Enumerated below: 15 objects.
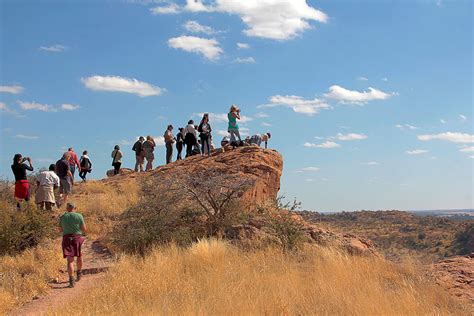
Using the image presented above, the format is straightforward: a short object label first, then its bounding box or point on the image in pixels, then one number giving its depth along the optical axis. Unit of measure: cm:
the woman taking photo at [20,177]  1470
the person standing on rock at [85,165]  2259
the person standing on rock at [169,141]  2345
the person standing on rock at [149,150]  2355
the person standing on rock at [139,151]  2383
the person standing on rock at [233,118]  1867
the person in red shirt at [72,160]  1795
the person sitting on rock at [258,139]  2125
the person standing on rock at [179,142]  2331
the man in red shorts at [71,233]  1060
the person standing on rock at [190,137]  2164
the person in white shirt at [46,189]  1526
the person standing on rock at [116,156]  2425
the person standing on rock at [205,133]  2036
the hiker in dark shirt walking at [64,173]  1659
